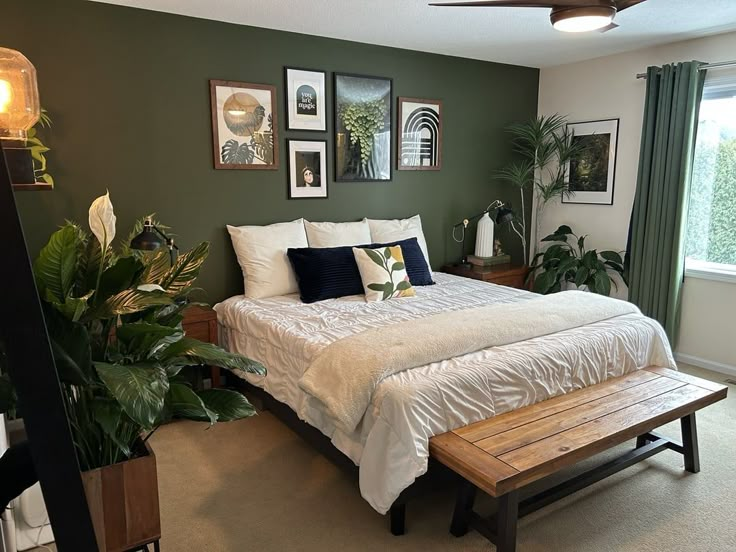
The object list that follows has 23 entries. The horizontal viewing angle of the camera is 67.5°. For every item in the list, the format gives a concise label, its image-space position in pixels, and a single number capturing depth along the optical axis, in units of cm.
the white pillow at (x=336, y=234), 394
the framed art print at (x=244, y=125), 366
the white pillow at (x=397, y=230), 422
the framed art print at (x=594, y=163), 468
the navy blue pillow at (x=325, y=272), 355
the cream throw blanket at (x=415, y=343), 226
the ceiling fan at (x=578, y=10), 228
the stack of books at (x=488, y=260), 473
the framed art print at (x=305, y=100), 390
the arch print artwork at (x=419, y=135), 447
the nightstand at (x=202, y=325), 334
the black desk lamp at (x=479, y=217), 455
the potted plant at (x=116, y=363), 117
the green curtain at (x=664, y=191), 400
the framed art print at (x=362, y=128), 414
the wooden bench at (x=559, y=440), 198
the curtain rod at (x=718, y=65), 381
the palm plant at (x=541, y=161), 495
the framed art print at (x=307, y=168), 400
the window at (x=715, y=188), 402
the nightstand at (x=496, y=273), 460
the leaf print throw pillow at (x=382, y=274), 353
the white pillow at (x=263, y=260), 366
